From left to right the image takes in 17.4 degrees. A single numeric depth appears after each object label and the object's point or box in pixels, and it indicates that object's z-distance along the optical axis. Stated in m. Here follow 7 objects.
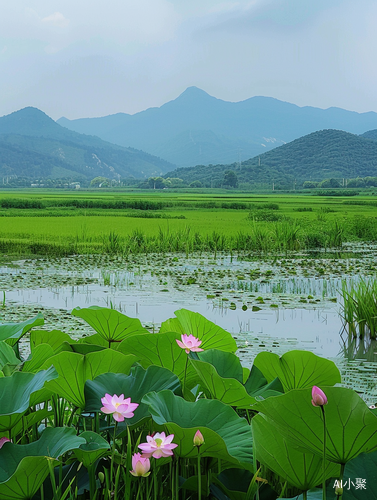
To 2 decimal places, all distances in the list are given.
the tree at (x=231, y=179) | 130.76
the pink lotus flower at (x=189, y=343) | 5.40
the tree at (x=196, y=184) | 144.29
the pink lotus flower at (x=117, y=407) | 4.84
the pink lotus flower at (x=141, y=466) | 4.64
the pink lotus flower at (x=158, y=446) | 4.63
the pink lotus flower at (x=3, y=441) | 4.99
